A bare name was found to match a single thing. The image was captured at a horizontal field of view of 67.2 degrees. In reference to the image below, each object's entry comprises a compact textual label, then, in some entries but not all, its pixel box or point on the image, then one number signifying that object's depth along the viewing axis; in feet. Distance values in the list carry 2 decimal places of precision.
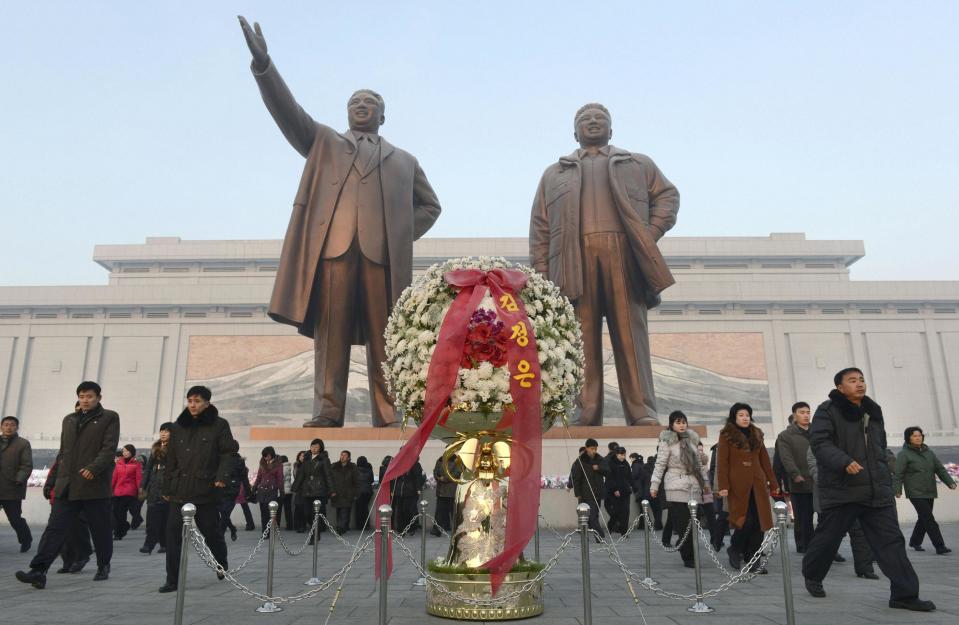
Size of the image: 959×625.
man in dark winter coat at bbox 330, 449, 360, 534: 27.86
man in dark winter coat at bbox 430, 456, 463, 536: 26.96
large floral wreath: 12.45
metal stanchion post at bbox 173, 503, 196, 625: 10.21
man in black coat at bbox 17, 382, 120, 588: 16.88
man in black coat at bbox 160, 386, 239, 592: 15.74
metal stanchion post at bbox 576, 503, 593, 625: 10.29
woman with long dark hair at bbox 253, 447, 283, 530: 28.76
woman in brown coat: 18.10
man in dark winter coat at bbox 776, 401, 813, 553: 20.33
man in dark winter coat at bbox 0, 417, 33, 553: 21.36
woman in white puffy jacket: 19.67
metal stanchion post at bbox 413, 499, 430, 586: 18.21
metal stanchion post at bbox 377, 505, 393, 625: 10.35
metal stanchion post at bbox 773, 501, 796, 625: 10.25
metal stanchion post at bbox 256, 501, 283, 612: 13.25
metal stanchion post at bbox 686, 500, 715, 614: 12.92
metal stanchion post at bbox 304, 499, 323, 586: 16.97
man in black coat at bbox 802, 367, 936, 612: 13.41
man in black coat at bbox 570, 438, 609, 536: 24.64
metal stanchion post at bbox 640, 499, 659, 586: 16.73
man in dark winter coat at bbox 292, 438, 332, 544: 27.55
